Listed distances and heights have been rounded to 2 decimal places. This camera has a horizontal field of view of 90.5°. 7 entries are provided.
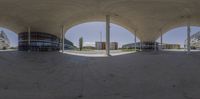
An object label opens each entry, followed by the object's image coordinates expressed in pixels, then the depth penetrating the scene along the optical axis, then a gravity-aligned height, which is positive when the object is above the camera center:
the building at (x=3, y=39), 33.85 +2.75
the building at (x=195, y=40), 35.83 +2.99
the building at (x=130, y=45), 27.67 +0.85
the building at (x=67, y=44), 29.95 +1.07
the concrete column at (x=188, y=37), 14.00 +1.58
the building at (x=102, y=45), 28.60 +0.75
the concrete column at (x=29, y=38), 16.88 +1.66
